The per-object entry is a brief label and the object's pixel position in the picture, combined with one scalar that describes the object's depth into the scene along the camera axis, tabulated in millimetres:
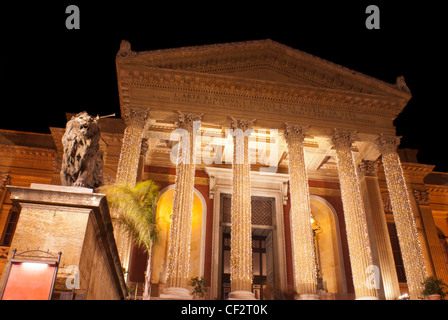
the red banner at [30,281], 3676
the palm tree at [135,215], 11531
